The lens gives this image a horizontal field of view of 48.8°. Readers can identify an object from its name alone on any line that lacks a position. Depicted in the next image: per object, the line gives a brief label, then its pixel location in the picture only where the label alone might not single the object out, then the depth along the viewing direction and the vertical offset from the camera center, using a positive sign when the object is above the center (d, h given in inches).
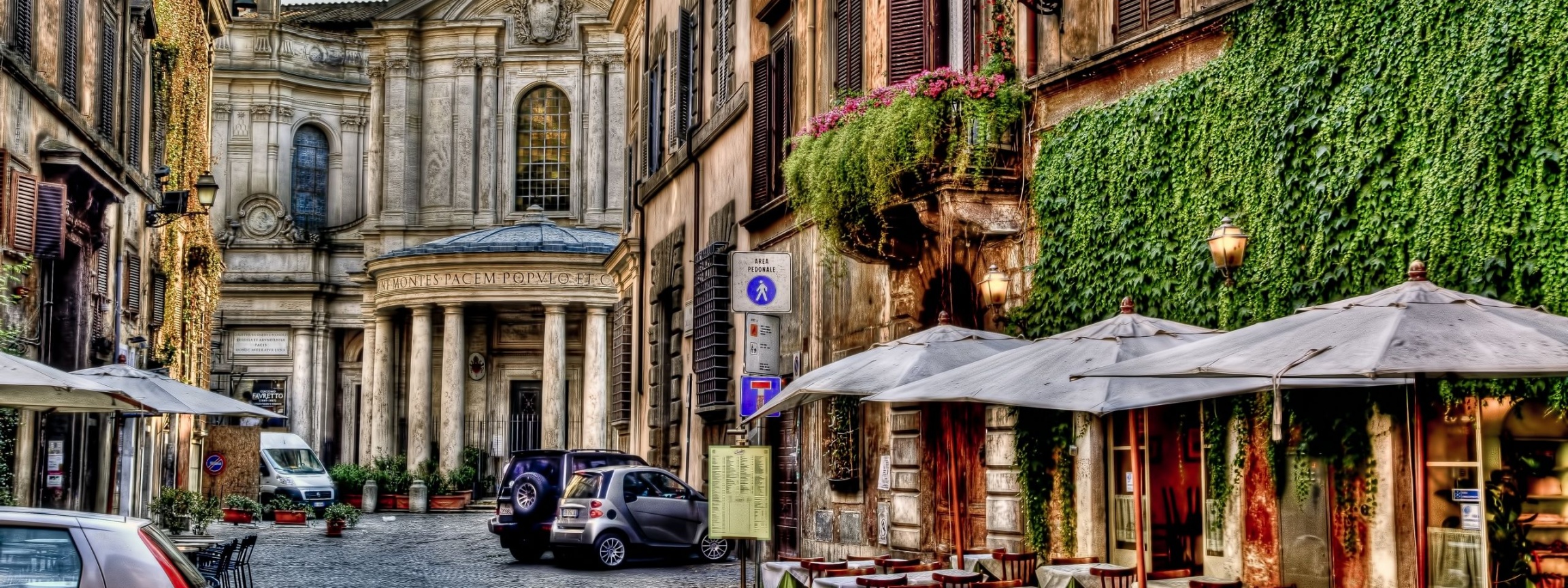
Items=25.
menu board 644.1 -10.0
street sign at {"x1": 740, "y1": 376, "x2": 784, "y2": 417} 711.1 +32.3
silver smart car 834.8 -23.5
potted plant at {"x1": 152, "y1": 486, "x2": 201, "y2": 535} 990.4 -22.4
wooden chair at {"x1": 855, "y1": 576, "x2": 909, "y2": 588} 436.8 -28.7
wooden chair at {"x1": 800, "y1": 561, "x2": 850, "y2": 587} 488.1 -28.2
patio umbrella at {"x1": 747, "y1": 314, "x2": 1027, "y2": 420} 493.7 +31.0
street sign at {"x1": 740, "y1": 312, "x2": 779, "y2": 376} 762.8 +53.0
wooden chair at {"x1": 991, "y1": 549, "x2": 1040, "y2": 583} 470.0 -26.6
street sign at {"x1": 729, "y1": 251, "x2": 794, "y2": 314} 700.7 +75.2
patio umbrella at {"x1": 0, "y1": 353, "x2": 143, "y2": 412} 434.0 +21.6
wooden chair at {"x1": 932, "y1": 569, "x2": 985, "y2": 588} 426.3 -27.4
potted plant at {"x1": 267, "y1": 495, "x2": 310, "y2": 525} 1312.7 -32.7
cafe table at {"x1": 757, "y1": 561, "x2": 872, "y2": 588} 509.7 -31.7
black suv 904.9 -12.7
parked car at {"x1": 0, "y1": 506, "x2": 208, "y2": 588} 285.6 -13.9
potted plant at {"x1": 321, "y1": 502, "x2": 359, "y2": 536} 1135.6 -31.9
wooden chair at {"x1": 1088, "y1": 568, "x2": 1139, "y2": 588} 421.1 -26.6
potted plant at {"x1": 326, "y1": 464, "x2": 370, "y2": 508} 1592.0 -11.0
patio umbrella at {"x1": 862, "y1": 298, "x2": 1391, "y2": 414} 377.7 +20.5
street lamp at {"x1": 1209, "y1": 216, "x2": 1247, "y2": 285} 415.5 +53.0
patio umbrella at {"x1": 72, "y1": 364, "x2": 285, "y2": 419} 636.7 +28.9
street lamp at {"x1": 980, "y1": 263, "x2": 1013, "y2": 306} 541.6 +56.7
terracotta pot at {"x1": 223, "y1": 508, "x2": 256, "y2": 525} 1311.5 -35.0
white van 1462.8 -2.0
